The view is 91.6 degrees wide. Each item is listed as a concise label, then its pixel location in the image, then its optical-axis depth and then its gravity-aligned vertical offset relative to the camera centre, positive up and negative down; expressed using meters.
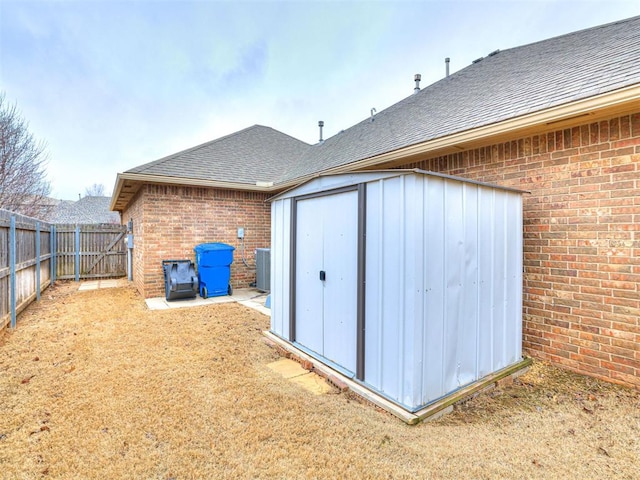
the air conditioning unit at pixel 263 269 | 8.07 -0.82
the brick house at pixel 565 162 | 3.19 +0.95
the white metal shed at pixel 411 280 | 2.65 -0.42
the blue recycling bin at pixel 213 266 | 7.49 -0.70
